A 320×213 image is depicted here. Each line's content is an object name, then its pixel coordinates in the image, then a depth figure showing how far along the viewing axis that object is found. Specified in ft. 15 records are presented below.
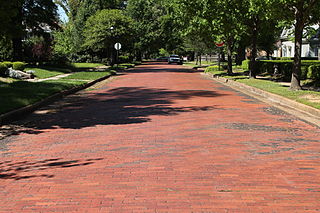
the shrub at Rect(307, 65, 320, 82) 74.25
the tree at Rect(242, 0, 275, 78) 83.51
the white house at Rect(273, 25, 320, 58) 140.56
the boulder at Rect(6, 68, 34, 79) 89.86
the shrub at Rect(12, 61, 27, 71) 93.84
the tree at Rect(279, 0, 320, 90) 60.04
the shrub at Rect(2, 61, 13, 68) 91.43
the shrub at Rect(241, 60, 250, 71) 125.39
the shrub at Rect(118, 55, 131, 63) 238.89
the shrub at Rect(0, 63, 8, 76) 86.71
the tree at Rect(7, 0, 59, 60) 125.59
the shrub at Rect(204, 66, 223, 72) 132.57
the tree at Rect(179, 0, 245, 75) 86.43
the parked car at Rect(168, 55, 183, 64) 235.91
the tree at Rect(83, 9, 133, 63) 153.38
